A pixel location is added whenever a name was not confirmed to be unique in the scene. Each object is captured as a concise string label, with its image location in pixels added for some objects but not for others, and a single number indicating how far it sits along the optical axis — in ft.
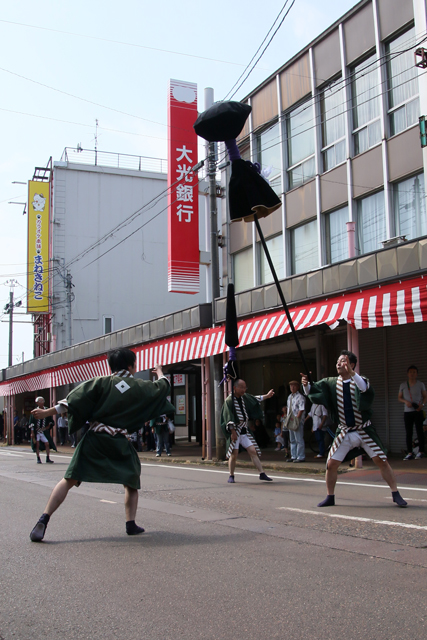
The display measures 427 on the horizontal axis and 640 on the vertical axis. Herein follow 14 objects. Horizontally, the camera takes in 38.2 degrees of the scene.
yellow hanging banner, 121.49
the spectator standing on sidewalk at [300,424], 45.27
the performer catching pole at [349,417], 23.48
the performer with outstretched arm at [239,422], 34.68
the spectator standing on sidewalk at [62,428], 95.91
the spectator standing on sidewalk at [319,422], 46.19
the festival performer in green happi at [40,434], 57.62
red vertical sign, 63.21
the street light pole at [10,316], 155.23
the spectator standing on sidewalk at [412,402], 40.45
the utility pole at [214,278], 51.85
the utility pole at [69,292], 112.16
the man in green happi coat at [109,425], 19.17
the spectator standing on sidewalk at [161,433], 61.52
